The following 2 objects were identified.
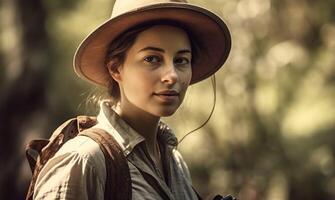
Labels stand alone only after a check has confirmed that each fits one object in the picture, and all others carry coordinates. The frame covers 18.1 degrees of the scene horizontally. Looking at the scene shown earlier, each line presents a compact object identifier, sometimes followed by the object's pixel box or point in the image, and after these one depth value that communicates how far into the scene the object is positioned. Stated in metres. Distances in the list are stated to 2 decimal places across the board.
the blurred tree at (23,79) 12.29
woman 3.55
